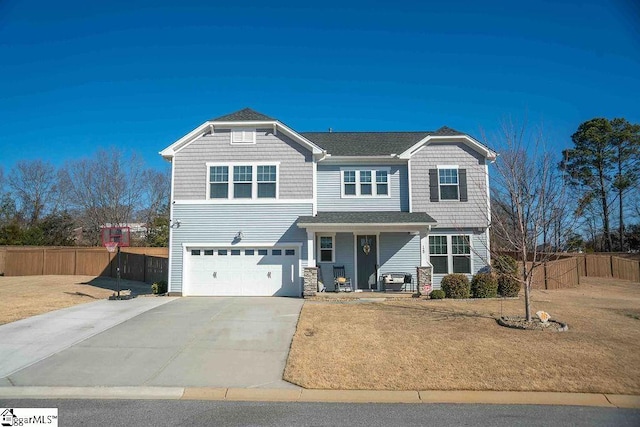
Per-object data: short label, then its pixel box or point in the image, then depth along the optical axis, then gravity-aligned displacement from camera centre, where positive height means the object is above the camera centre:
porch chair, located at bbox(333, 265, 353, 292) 16.45 -1.13
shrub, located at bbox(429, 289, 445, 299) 14.58 -1.52
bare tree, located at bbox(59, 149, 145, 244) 41.91 +5.66
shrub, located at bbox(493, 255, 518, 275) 14.15 -0.47
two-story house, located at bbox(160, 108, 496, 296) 16.39 +1.88
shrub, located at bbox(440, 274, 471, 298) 14.79 -1.26
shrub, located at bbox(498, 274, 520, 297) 15.25 -1.33
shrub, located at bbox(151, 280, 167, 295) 16.70 -1.44
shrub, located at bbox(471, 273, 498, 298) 14.91 -1.28
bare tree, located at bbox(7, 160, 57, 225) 43.28 +6.13
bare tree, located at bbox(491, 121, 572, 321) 10.91 +1.10
